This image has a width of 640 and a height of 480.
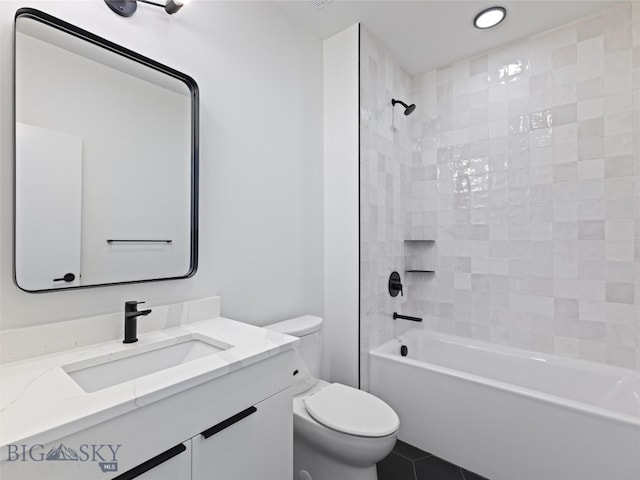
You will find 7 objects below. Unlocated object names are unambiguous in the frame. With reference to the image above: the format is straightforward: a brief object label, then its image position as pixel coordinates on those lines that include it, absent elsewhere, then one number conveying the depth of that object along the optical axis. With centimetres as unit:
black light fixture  119
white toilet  135
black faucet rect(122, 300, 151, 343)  113
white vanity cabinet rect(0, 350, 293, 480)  68
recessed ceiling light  191
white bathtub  144
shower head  230
